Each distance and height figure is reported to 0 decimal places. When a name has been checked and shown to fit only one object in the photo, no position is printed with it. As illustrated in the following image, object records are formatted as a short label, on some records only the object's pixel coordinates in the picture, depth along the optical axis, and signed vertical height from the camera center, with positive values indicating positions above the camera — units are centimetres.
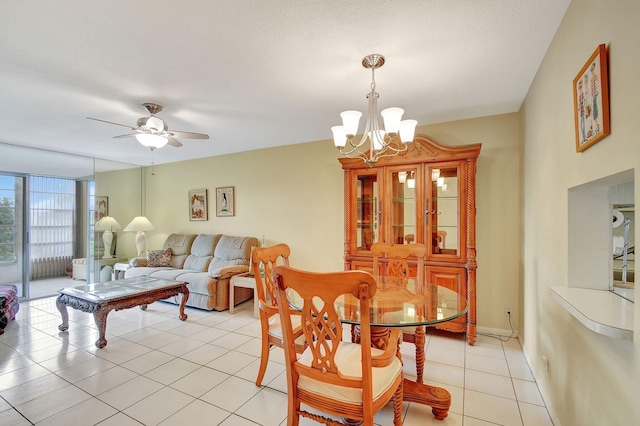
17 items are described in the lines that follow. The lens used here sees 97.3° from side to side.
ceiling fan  274 +84
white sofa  401 -82
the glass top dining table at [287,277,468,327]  157 -59
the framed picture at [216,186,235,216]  498 +25
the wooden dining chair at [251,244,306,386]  210 -82
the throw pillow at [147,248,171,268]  487 -76
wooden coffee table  288 -91
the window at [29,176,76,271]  546 -5
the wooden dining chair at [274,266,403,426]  121 -74
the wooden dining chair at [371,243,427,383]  248 -41
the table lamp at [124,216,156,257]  528 -24
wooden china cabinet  291 +6
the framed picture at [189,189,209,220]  528 +21
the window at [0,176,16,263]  474 -6
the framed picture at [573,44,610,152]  117 +52
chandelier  193 +64
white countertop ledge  99 -40
